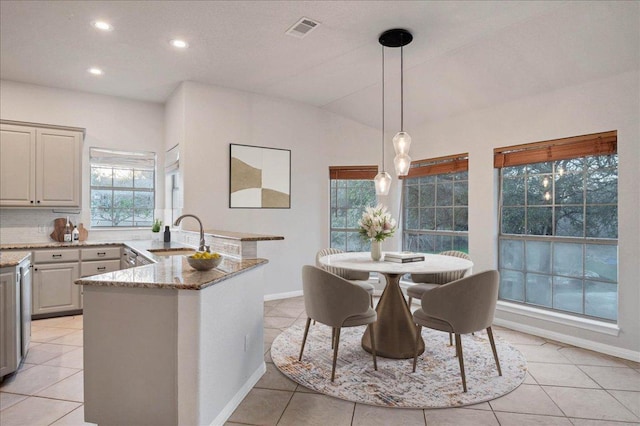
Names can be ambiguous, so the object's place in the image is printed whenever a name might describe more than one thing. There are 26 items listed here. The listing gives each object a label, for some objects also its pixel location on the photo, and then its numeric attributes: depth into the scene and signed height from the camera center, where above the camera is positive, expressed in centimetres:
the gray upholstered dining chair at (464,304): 259 -63
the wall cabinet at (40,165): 424 +58
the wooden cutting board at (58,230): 473 -21
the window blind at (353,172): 548 +64
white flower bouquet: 335 -9
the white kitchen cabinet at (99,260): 445 -56
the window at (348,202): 553 +20
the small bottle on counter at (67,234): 468 -25
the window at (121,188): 506 +38
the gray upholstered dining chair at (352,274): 410 -66
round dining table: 306 -85
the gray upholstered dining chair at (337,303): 271 -65
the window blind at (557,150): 332 +65
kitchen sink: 379 -38
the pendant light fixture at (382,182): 340 +31
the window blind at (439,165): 456 +65
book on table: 324 -37
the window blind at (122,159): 502 +78
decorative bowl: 226 -30
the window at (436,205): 467 +14
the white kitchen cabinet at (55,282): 419 -78
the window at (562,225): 343 -9
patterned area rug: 247 -120
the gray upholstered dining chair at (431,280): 360 -68
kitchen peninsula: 191 -71
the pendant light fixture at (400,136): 306 +65
